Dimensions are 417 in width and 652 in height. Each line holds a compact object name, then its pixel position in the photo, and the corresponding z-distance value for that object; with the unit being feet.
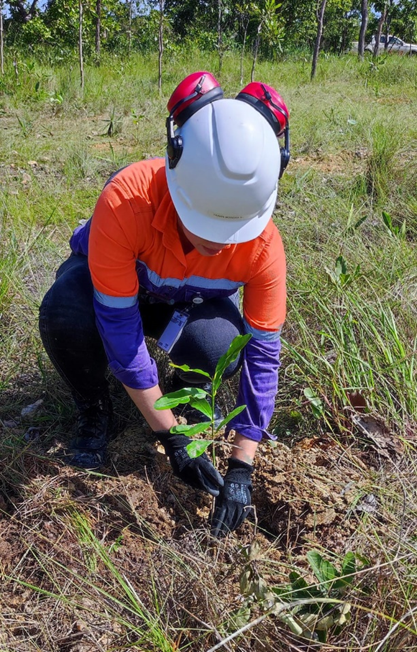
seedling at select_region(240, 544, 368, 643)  3.43
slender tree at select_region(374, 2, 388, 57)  44.96
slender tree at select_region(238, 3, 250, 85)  30.02
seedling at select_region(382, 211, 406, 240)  7.51
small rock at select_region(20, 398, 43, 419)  6.07
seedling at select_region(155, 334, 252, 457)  3.56
